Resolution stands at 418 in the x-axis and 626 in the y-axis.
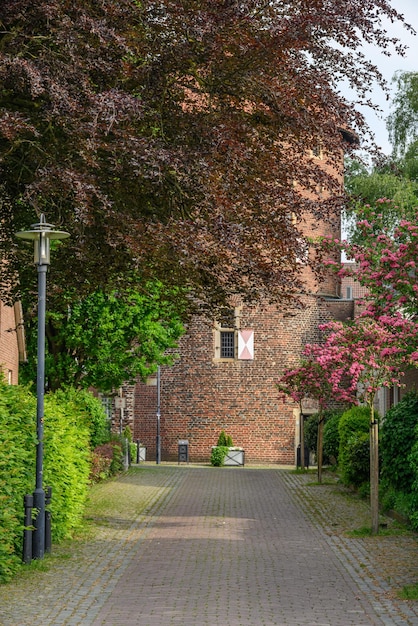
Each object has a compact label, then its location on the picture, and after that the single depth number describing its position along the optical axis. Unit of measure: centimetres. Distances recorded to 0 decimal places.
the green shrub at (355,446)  2277
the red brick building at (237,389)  4569
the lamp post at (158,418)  4628
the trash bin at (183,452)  4572
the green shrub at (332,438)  2971
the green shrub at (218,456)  4434
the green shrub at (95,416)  2845
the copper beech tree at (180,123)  1200
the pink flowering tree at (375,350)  1623
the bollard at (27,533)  1236
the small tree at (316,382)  2889
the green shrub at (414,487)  1354
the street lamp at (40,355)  1281
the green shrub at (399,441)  1784
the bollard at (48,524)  1330
